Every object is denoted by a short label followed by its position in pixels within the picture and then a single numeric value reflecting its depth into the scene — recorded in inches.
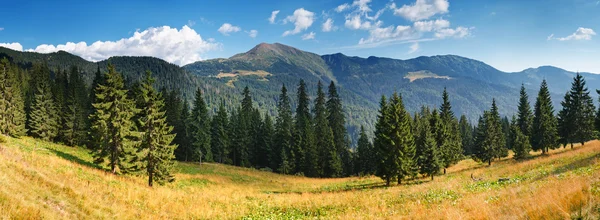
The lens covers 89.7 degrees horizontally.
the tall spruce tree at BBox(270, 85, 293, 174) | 2465.6
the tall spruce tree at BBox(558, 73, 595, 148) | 2167.8
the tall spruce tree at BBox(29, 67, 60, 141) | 1998.0
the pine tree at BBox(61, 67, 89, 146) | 2130.9
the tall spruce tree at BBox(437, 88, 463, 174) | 1815.3
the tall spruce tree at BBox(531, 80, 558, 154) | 2206.0
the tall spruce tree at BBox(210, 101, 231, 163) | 2620.6
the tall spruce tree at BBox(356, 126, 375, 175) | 2677.2
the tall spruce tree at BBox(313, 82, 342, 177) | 2433.6
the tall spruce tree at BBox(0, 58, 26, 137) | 1625.2
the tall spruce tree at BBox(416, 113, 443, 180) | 1567.1
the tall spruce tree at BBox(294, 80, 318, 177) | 2424.3
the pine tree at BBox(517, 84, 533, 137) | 2890.5
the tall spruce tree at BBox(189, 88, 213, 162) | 2324.8
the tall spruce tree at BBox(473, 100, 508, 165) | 2148.1
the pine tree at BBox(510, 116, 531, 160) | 2046.0
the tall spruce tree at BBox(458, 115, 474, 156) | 3833.7
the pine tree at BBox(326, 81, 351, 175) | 2630.4
